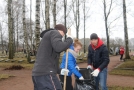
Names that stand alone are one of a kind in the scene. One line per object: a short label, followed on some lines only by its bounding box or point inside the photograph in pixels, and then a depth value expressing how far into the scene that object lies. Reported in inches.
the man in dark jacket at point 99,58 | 210.8
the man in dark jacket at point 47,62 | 137.6
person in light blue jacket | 185.9
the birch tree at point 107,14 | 1283.1
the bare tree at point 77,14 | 1463.1
